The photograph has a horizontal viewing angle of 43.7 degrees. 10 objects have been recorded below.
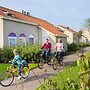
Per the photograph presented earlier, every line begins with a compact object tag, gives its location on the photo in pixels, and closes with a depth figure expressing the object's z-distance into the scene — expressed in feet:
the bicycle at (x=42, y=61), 22.91
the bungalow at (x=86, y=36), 106.68
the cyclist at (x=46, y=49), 24.80
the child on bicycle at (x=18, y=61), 15.77
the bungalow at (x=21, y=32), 31.40
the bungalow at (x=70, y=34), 84.25
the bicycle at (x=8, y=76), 14.94
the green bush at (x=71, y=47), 58.40
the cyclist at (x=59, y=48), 24.77
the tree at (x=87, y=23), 98.40
